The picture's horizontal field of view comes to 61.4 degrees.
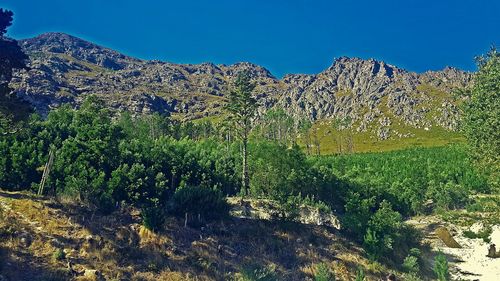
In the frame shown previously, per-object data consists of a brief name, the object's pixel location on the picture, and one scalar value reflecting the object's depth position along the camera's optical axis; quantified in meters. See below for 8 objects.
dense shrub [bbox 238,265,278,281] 28.08
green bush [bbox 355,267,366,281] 30.30
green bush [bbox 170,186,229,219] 36.62
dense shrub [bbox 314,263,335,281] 29.34
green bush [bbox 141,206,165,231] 32.00
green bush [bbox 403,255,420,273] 37.88
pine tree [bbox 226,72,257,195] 53.09
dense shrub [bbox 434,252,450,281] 36.31
